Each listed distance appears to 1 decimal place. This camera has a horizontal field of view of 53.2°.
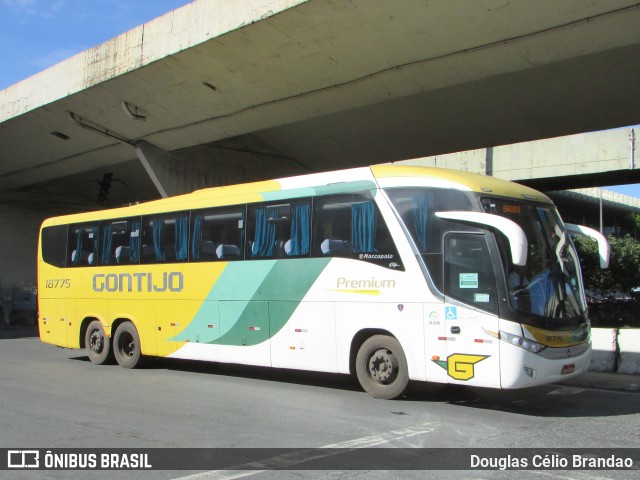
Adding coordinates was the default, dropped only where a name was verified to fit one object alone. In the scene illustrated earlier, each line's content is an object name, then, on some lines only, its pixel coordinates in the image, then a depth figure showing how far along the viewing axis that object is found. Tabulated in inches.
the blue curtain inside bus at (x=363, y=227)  386.0
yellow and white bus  334.0
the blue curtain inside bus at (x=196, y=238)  487.2
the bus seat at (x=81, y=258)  583.9
